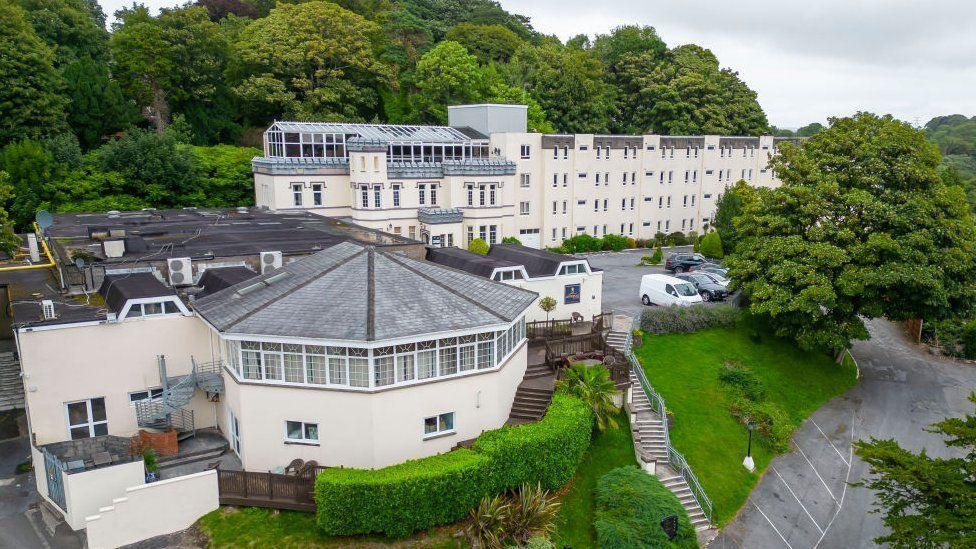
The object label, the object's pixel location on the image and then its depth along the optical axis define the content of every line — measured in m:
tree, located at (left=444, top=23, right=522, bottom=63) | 70.19
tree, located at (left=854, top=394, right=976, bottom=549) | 14.45
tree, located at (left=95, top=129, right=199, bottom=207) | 46.09
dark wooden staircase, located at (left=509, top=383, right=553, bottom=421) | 20.36
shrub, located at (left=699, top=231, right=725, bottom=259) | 47.28
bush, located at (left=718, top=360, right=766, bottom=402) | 27.75
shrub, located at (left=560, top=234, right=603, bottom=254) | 50.19
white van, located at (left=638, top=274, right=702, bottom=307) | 34.12
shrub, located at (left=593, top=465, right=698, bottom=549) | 17.42
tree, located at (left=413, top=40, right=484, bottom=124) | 56.31
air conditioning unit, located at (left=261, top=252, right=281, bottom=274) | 24.78
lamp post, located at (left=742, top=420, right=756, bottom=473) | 23.64
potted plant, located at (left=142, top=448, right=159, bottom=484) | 16.92
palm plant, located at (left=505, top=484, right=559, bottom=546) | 16.36
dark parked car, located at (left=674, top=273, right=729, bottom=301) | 37.03
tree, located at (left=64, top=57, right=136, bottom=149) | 49.06
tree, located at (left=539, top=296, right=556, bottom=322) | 27.08
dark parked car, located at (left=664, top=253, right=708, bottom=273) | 43.47
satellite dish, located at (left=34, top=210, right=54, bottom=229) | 29.52
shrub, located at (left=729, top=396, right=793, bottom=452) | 25.48
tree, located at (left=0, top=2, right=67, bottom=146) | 43.97
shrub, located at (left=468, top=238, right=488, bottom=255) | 40.78
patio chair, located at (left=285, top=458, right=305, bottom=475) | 17.08
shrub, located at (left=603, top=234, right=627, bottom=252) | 52.41
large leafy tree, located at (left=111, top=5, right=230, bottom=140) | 52.44
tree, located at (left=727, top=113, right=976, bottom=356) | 28.03
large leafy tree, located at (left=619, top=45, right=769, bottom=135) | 66.56
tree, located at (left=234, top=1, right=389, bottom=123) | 52.78
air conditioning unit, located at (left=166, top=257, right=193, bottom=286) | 23.09
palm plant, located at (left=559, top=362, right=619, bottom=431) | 21.00
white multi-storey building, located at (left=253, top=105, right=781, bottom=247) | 43.16
